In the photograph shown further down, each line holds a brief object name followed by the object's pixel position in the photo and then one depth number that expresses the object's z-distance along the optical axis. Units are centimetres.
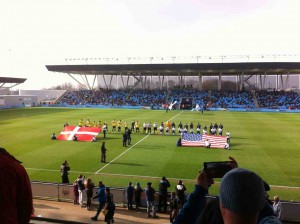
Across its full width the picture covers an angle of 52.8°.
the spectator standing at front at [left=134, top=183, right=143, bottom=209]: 1251
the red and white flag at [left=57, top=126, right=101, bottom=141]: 2684
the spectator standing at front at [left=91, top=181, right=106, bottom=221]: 1133
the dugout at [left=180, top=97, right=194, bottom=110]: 6625
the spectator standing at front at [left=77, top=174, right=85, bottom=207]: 1292
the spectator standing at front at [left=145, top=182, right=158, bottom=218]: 1187
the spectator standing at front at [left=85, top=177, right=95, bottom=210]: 1259
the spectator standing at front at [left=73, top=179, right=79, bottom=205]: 1314
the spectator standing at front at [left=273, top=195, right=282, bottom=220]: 1032
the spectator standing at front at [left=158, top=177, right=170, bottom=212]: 1214
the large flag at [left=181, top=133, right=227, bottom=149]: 2433
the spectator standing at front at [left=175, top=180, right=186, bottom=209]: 1118
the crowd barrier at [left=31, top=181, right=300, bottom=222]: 1284
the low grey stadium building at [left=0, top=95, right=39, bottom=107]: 6646
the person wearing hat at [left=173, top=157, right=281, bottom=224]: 147
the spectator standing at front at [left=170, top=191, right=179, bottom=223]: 1082
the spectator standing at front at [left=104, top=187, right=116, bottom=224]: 1054
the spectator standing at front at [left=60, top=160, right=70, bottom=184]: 1511
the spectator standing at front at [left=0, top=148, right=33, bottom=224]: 209
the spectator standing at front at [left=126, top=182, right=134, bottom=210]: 1238
